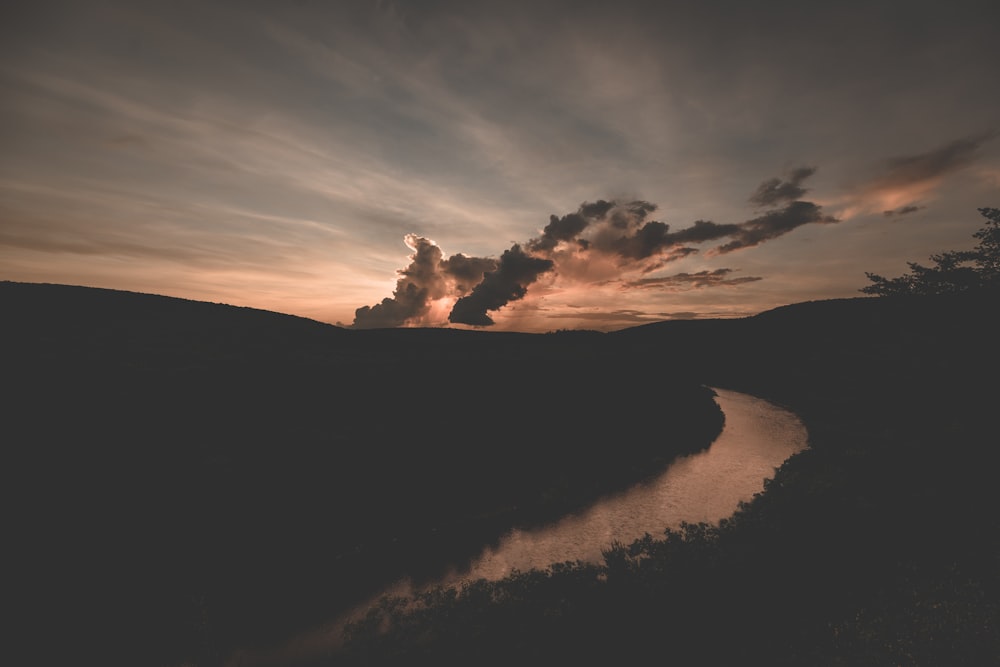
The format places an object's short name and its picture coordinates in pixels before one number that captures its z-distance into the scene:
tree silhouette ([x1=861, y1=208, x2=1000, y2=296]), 53.97
